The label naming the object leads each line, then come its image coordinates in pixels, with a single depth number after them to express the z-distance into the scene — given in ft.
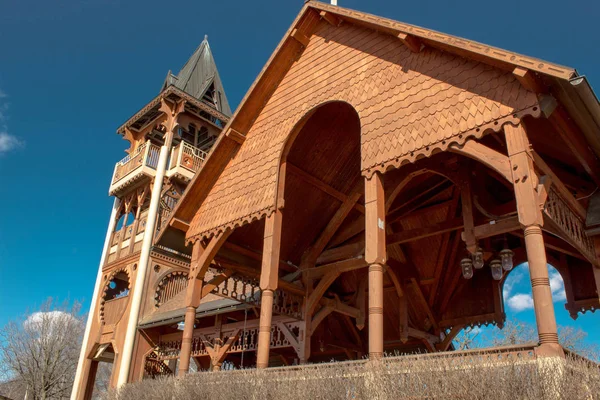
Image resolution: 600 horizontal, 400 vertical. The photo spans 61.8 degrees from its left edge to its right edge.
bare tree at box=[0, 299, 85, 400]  88.17
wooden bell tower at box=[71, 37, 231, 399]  65.05
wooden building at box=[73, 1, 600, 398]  24.81
